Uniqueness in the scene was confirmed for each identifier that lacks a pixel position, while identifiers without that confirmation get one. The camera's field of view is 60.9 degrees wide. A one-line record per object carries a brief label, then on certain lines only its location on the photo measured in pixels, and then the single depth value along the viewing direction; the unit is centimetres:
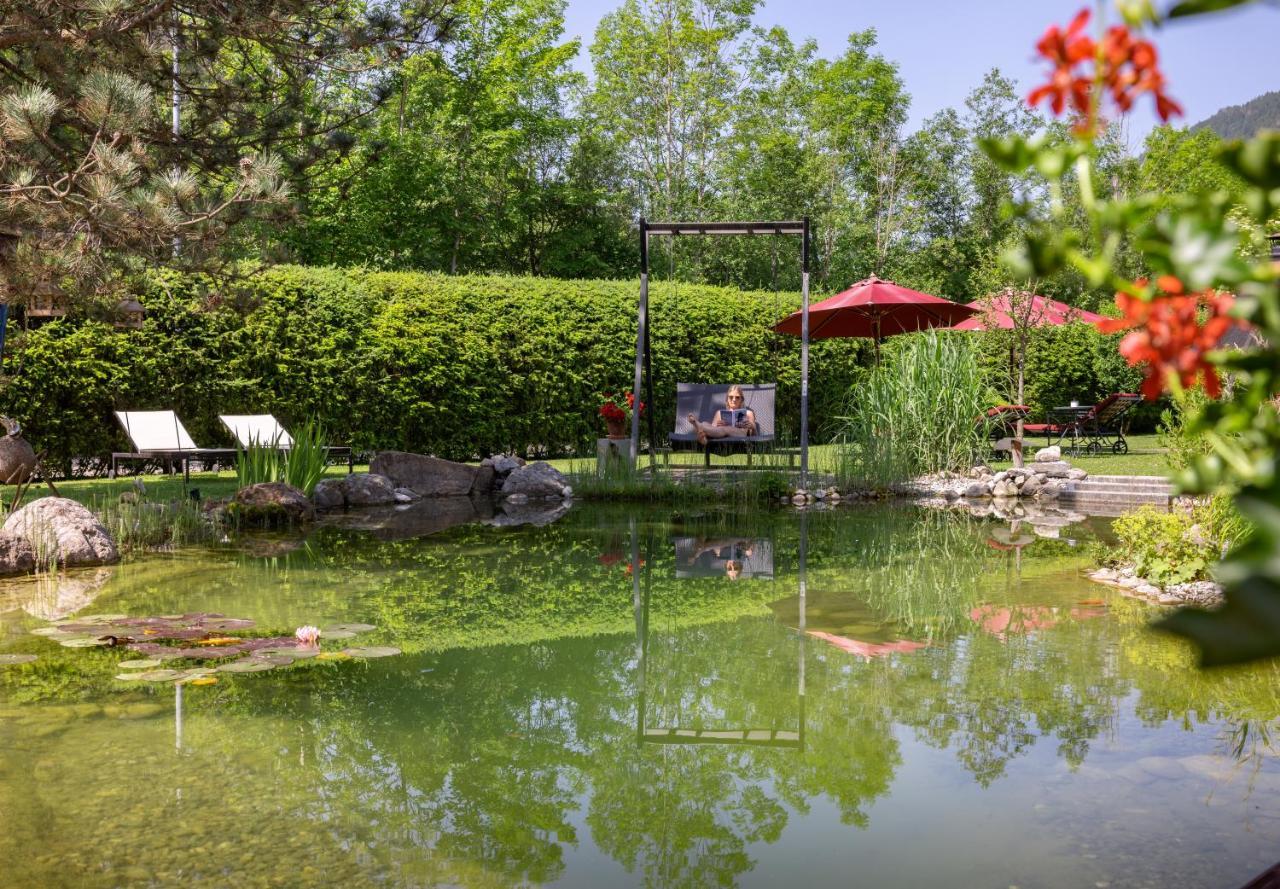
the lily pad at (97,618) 470
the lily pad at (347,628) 455
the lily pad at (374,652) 421
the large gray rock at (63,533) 618
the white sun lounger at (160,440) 923
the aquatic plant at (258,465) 870
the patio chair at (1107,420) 1329
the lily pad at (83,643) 423
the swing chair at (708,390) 1020
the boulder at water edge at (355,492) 958
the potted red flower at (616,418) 1164
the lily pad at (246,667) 394
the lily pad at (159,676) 386
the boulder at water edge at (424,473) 1064
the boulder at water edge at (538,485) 1041
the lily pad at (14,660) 402
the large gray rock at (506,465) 1123
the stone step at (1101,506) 941
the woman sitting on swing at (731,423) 1130
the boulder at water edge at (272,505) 825
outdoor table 1361
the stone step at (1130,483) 961
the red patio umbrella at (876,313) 1124
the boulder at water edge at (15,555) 599
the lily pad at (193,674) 389
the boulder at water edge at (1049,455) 1156
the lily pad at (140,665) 399
